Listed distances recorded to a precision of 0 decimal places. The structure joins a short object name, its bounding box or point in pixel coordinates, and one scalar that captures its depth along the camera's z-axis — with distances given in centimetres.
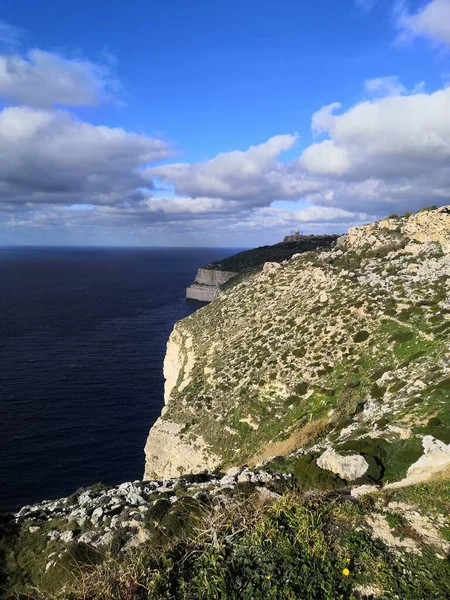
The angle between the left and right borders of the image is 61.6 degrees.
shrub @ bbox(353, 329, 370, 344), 3759
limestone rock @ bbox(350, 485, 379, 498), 1602
